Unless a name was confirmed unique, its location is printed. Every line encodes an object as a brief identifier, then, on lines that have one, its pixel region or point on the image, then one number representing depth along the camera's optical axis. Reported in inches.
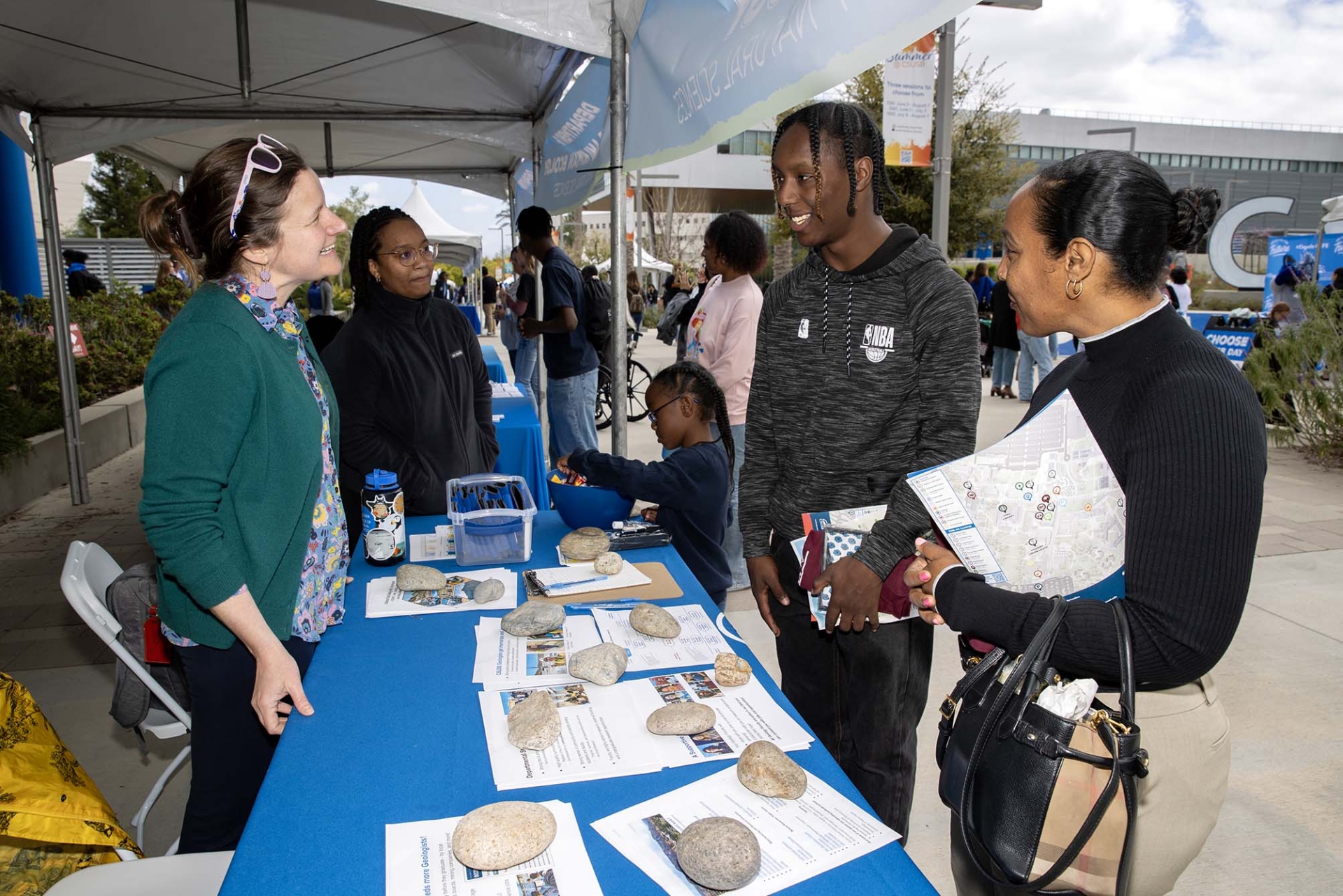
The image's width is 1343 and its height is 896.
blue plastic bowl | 96.7
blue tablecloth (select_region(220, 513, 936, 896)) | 41.8
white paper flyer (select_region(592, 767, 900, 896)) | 41.7
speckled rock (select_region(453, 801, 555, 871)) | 41.0
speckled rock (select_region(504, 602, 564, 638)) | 68.8
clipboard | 78.4
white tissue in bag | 41.9
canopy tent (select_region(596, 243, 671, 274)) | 1166.8
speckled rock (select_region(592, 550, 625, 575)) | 83.6
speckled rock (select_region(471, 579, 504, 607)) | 77.1
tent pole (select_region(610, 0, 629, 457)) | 123.1
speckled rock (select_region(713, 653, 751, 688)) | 60.3
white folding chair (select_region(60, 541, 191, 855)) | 81.9
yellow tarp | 56.4
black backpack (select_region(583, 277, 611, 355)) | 234.7
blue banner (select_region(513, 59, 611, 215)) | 144.8
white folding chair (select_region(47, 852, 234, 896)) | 59.7
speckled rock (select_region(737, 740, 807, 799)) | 47.1
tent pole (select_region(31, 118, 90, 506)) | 231.8
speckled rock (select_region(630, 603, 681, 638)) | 68.4
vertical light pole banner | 203.8
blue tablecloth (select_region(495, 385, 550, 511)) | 182.2
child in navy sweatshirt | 98.0
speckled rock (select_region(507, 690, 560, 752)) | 52.2
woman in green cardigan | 56.4
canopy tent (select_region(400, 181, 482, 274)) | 761.6
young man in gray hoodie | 65.2
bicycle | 357.7
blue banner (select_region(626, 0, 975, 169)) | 70.3
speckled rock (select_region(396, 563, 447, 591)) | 80.1
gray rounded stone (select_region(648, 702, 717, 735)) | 53.4
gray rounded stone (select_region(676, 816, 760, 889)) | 39.8
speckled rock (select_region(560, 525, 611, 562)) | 88.2
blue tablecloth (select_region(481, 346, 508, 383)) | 285.6
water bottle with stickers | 87.5
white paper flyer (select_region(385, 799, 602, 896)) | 40.5
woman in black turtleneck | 40.3
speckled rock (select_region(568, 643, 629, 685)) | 60.2
